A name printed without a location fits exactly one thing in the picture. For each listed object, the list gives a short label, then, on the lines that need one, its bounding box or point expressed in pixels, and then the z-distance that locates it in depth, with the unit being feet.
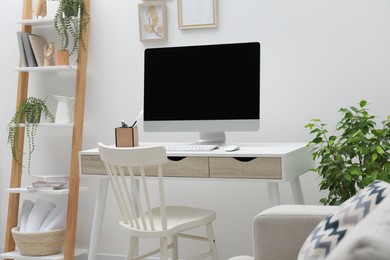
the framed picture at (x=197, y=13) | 11.76
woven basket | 12.14
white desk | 9.32
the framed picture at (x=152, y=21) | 12.14
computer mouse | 9.71
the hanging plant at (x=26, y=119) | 12.65
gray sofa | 5.97
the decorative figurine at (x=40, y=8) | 12.68
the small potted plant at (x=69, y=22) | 12.21
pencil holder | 10.42
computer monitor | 10.44
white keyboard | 9.91
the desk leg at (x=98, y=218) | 10.78
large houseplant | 9.08
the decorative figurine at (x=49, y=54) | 12.71
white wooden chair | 8.62
